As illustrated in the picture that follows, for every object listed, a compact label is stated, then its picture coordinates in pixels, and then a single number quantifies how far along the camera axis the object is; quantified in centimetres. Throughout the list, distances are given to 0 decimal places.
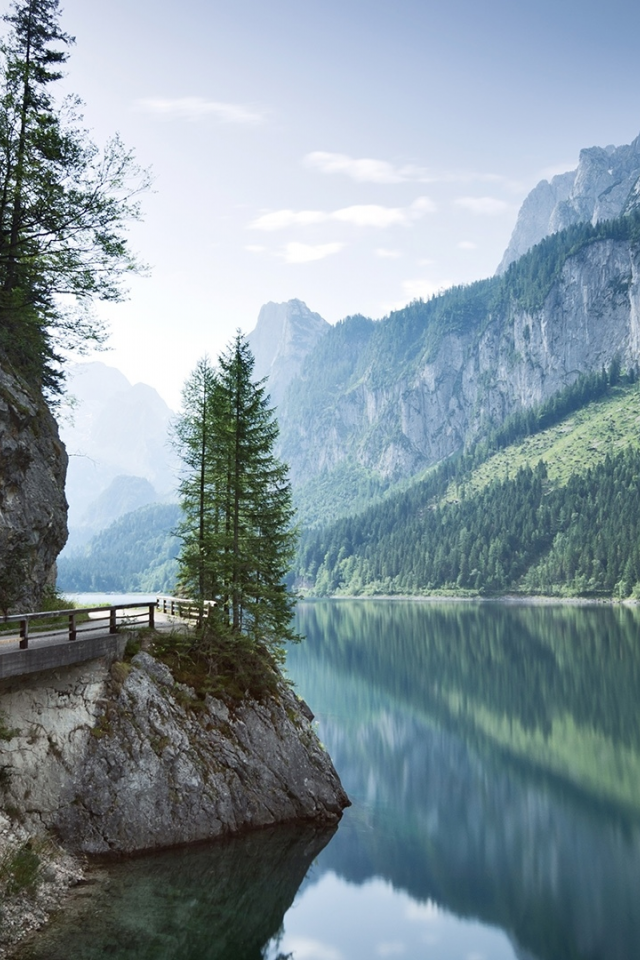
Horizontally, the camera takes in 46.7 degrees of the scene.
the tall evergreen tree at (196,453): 3756
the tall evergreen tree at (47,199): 3066
